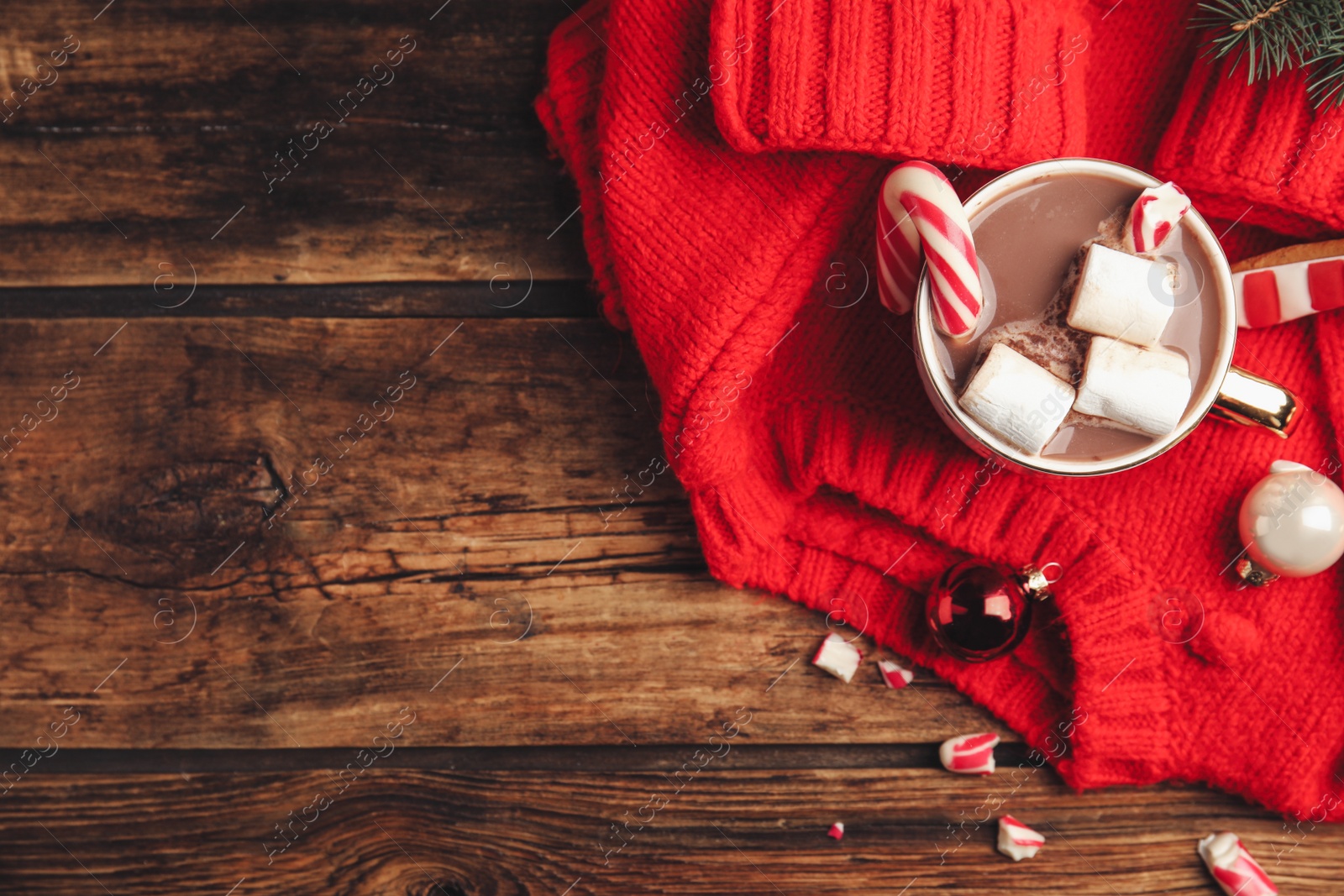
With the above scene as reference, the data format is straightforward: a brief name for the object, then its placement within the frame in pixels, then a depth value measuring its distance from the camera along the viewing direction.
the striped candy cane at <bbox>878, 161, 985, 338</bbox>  0.59
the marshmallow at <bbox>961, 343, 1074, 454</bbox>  0.60
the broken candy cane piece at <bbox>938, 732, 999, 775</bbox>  0.79
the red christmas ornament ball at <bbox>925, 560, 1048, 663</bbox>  0.72
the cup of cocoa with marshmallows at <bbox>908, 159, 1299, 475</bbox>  0.61
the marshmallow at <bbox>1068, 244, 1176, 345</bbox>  0.60
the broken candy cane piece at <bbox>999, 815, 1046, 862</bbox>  0.78
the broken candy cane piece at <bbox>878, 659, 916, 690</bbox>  0.80
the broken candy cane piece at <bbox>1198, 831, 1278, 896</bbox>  0.77
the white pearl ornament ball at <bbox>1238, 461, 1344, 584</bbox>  0.68
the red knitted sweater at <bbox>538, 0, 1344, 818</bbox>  0.65
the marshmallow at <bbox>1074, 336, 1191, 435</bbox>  0.61
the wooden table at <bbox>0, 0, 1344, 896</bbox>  0.82
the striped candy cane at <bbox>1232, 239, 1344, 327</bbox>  0.68
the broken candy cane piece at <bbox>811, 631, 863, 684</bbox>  0.80
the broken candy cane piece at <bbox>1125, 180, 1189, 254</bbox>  0.61
